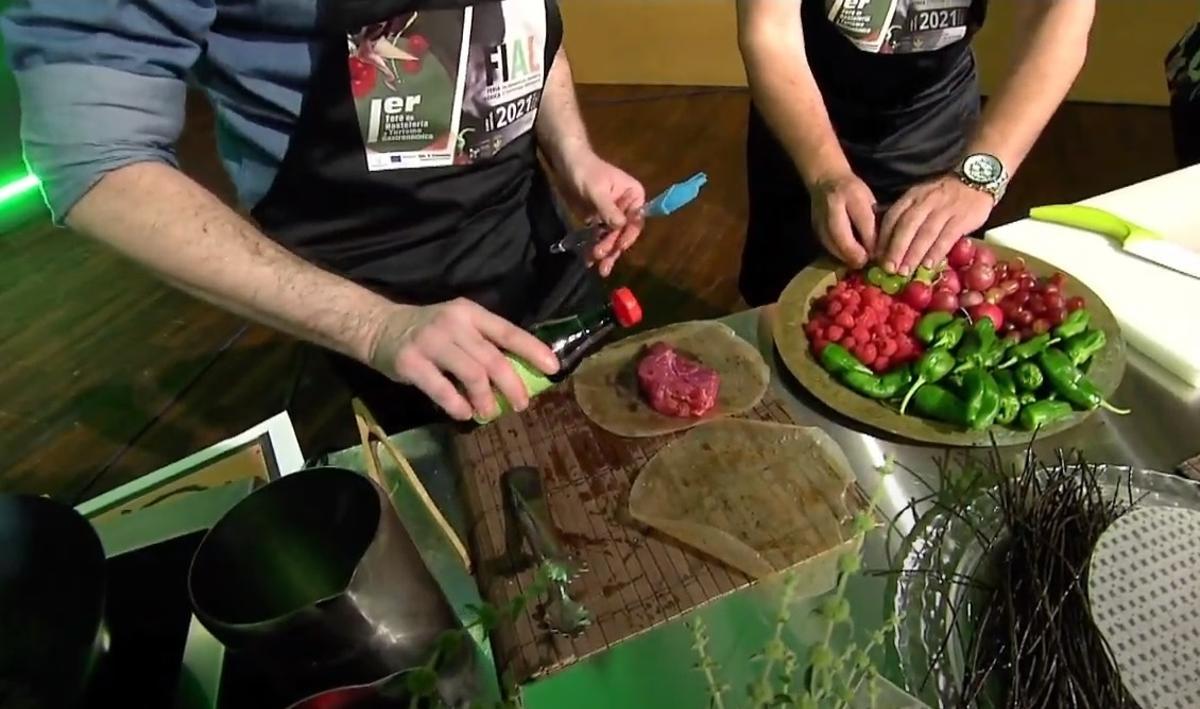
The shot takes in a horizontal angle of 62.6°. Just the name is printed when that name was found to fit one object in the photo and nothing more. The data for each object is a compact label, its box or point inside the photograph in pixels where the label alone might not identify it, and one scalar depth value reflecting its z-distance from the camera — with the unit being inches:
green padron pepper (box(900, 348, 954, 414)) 38.4
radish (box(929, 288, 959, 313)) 41.4
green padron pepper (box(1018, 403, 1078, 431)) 36.1
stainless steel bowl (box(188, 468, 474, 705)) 21.8
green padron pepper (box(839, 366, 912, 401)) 38.2
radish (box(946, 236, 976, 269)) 43.4
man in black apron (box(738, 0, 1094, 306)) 44.6
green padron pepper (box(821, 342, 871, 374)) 39.0
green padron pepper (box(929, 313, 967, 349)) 39.9
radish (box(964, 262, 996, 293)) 42.4
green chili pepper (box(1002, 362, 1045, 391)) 37.4
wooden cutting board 30.1
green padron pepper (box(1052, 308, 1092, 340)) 39.1
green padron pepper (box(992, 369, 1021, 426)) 36.6
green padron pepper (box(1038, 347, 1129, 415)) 36.6
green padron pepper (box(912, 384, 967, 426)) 36.7
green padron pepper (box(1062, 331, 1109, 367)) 38.4
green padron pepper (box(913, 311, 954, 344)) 40.4
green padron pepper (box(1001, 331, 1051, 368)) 38.6
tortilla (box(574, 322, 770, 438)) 38.0
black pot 22.2
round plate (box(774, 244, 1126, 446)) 36.4
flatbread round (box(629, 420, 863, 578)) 32.7
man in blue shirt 34.4
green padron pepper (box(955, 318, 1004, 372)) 38.8
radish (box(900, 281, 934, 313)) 42.0
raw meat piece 38.0
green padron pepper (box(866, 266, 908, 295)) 43.1
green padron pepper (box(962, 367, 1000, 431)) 36.3
